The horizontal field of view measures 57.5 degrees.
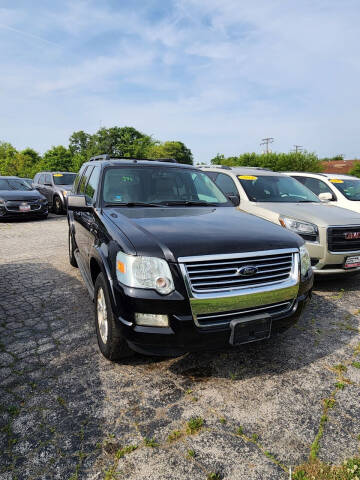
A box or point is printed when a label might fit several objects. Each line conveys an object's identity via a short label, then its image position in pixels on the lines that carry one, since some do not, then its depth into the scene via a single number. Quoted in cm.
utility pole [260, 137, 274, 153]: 5966
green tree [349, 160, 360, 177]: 3682
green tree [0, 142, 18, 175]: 5197
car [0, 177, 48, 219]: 1143
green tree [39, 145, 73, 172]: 5581
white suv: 737
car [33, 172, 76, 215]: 1381
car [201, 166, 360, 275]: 477
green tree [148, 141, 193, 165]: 7436
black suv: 231
